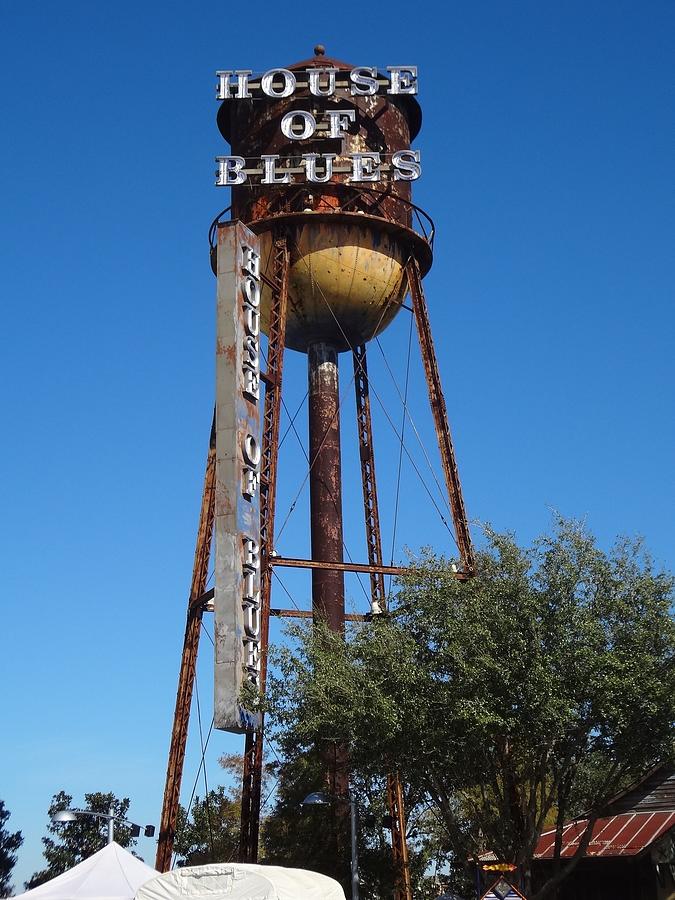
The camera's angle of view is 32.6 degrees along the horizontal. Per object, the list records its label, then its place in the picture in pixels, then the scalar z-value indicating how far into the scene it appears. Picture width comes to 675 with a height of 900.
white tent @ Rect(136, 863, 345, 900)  16.81
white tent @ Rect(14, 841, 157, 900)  21.66
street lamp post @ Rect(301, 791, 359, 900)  25.66
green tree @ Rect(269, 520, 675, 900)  23.61
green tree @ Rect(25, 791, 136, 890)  56.62
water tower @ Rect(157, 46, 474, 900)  29.39
